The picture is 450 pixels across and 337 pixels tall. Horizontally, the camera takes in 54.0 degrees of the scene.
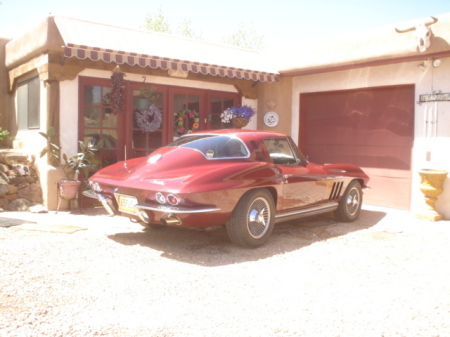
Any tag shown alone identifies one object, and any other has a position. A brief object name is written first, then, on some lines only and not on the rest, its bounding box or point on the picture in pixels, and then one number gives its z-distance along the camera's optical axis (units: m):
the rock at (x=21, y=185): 7.88
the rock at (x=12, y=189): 7.77
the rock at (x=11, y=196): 7.78
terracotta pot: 7.36
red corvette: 4.60
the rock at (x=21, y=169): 7.93
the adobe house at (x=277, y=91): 7.71
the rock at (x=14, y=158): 8.00
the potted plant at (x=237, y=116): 9.74
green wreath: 9.39
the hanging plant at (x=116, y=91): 8.26
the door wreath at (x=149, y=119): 8.78
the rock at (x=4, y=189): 7.64
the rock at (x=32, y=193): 7.86
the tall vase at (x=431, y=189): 7.41
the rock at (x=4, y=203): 7.70
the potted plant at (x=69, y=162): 7.39
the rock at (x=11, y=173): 7.85
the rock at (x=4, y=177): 7.75
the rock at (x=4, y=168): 7.86
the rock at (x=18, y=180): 7.89
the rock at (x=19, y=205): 7.68
